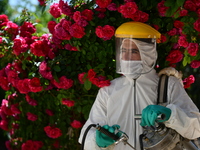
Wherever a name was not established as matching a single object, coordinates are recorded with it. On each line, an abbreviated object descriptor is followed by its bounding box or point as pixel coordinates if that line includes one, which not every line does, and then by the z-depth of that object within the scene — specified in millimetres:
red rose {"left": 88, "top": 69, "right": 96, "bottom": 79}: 3893
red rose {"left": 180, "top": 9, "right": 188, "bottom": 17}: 3454
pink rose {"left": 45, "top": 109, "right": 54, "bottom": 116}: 4605
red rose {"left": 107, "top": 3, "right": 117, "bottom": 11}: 3781
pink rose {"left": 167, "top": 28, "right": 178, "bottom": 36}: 3766
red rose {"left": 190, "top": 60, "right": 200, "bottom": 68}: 3861
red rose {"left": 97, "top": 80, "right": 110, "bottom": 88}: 3574
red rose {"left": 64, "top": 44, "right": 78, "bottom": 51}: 4081
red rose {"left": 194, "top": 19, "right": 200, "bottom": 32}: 3400
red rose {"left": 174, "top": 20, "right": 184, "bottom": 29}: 3686
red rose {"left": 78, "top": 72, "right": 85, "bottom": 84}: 3988
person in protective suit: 3293
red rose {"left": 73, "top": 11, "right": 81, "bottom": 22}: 3826
